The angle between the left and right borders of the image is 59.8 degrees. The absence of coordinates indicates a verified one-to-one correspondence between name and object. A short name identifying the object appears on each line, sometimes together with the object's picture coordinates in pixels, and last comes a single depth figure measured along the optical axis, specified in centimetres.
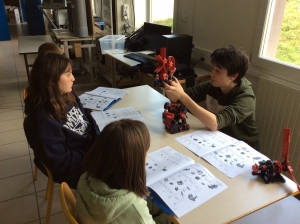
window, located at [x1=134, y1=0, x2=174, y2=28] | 374
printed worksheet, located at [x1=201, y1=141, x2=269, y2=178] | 110
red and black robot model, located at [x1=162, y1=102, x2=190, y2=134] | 139
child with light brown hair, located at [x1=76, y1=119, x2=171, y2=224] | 78
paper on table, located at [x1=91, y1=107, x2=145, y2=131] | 149
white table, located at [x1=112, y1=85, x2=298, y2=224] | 87
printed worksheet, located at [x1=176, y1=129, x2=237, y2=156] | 124
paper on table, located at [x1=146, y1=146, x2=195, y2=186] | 104
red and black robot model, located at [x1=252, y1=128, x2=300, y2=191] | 103
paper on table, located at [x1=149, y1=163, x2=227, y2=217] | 90
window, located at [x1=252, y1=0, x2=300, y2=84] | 187
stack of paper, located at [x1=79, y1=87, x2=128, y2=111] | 171
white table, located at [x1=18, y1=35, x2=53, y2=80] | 342
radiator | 179
